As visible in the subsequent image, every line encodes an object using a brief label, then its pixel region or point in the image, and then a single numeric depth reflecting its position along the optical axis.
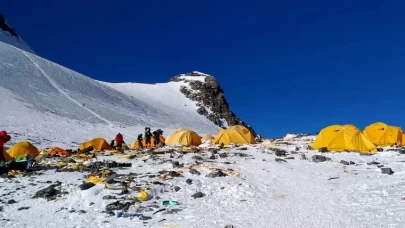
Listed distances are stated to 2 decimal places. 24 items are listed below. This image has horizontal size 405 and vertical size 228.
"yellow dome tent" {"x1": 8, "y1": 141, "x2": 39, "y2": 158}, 22.09
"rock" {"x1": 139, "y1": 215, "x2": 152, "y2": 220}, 9.23
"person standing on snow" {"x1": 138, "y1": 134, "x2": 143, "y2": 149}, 30.28
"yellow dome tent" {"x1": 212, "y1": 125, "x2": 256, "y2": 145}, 28.12
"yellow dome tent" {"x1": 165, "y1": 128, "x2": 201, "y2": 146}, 28.77
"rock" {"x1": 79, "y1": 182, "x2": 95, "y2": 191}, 11.48
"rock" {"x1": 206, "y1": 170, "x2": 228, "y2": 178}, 12.94
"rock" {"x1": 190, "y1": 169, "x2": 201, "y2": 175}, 13.37
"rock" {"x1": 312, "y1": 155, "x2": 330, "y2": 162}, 16.33
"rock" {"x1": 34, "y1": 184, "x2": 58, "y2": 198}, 11.25
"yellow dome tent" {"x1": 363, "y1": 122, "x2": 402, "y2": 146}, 24.83
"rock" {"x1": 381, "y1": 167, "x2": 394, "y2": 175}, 13.18
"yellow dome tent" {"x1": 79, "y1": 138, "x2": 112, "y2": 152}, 28.09
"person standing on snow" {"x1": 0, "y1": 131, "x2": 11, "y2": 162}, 14.97
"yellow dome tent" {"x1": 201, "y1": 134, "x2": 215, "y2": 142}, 31.09
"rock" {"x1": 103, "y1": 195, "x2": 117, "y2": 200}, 10.63
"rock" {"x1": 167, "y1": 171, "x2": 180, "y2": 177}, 13.10
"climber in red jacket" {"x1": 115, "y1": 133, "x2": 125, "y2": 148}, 28.97
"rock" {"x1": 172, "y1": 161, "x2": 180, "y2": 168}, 15.19
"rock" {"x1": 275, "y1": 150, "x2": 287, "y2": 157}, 18.30
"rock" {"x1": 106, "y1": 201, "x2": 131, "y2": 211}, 9.92
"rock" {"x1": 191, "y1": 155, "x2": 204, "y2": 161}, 16.86
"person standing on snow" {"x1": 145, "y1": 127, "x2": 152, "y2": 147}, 30.23
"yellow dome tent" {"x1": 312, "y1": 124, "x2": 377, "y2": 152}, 20.53
